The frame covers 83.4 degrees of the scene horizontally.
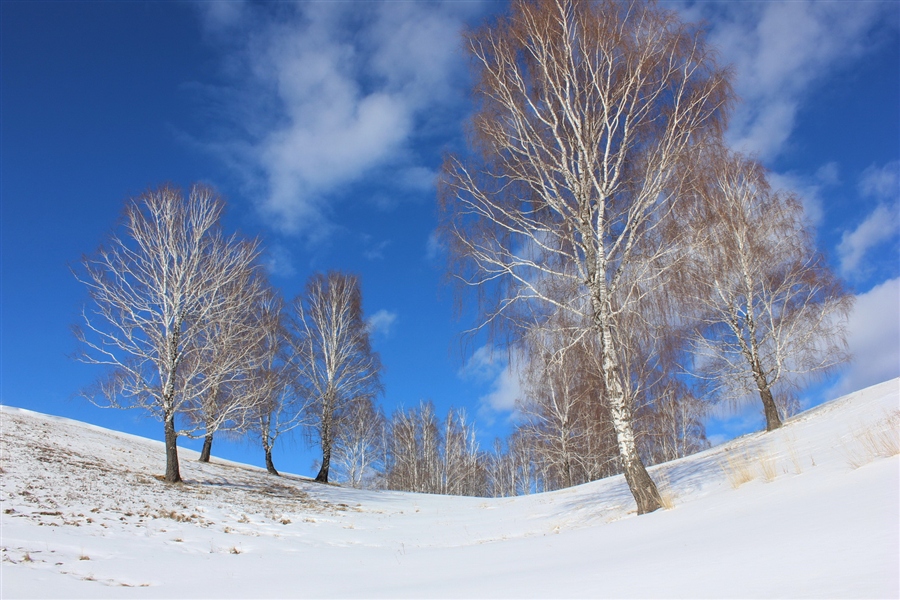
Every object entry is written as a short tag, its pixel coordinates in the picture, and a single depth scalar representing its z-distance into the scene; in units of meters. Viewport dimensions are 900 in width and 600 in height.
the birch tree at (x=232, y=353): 14.58
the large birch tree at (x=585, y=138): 8.04
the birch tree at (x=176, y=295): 13.76
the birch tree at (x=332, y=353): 22.27
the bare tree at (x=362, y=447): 33.28
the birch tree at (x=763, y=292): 15.41
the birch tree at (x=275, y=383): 21.52
